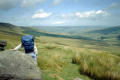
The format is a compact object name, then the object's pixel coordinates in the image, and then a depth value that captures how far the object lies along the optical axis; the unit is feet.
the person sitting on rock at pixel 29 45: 22.12
